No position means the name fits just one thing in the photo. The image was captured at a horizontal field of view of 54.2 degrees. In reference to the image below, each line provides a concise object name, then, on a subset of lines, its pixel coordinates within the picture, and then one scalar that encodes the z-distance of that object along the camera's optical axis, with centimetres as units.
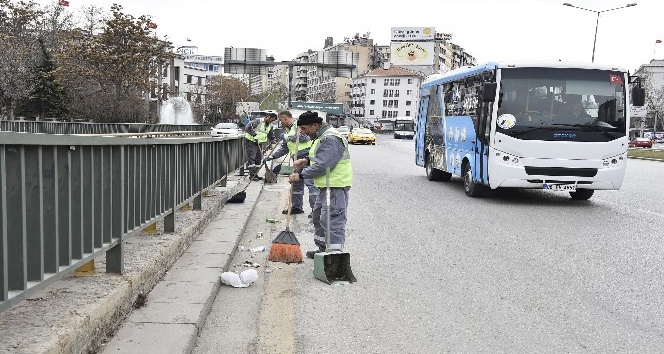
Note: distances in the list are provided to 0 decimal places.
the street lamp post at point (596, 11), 4288
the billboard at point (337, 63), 3616
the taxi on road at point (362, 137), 4847
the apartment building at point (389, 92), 13950
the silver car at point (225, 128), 4196
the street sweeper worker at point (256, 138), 1542
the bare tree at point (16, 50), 3962
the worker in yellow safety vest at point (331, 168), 642
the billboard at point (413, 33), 12264
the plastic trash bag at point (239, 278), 563
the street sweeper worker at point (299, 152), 941
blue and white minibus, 1194
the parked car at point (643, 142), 6481
